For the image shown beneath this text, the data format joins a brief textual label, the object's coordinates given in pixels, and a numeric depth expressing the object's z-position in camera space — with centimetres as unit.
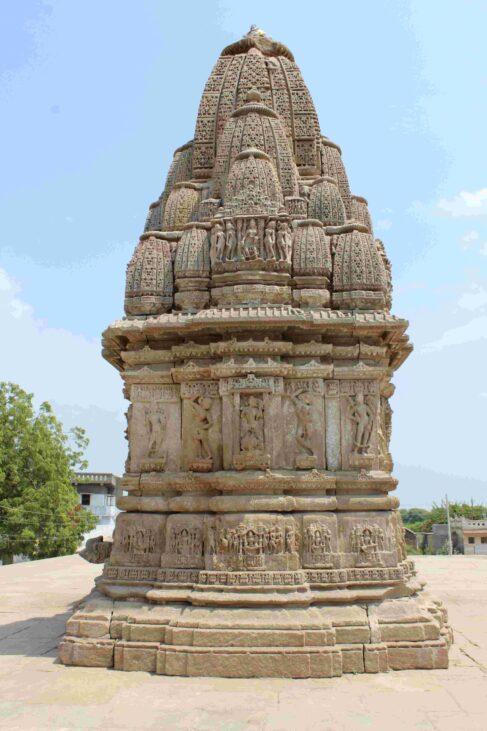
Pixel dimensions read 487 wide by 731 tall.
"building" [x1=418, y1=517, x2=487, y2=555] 4200
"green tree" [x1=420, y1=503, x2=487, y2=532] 6309
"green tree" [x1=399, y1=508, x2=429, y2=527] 12175
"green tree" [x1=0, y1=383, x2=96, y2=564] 2414
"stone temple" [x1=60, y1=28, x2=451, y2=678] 723
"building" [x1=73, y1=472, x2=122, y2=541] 4362
